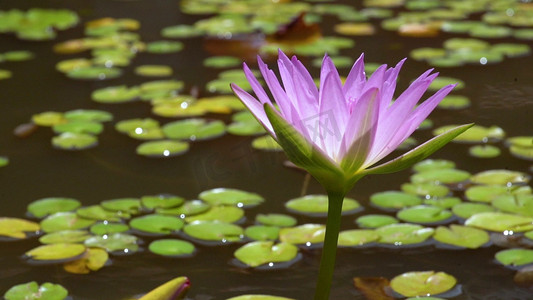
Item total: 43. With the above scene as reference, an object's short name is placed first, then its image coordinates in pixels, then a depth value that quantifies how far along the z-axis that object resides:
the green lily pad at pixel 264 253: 2.24
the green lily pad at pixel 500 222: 2.27
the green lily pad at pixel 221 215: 2.30
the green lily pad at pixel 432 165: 2.39
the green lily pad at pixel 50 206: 2.31
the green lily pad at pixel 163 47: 2.75
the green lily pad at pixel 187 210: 2.31
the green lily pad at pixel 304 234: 2.26
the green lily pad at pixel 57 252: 2.24
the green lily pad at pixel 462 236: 2.26
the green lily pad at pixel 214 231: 2.27
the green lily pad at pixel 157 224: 2.28
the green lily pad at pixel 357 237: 2.26
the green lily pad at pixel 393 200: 2.32
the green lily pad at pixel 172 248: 2.25
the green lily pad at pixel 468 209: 2.30
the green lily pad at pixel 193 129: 2.47
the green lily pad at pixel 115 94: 2.57
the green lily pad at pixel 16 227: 2.27
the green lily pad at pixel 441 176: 2.36
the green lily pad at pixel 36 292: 2.18
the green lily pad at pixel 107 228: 2.27
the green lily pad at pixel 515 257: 2.23
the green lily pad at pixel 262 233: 2.27
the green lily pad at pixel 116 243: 2.25
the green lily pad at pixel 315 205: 2.32
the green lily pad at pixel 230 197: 2.33
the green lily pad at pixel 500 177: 2.35
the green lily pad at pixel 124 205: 2.31
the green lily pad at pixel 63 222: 2.28
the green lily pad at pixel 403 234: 2.26
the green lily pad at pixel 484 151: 2.41
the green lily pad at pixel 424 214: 2.29
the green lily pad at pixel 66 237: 2.26
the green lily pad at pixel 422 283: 2.19
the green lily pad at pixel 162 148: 2.43
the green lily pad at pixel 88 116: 2.51
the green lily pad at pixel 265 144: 2.45
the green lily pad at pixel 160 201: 2.32
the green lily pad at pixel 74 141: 2.45
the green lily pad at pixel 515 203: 2.30
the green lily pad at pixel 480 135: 2.45
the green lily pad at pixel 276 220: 2.29
